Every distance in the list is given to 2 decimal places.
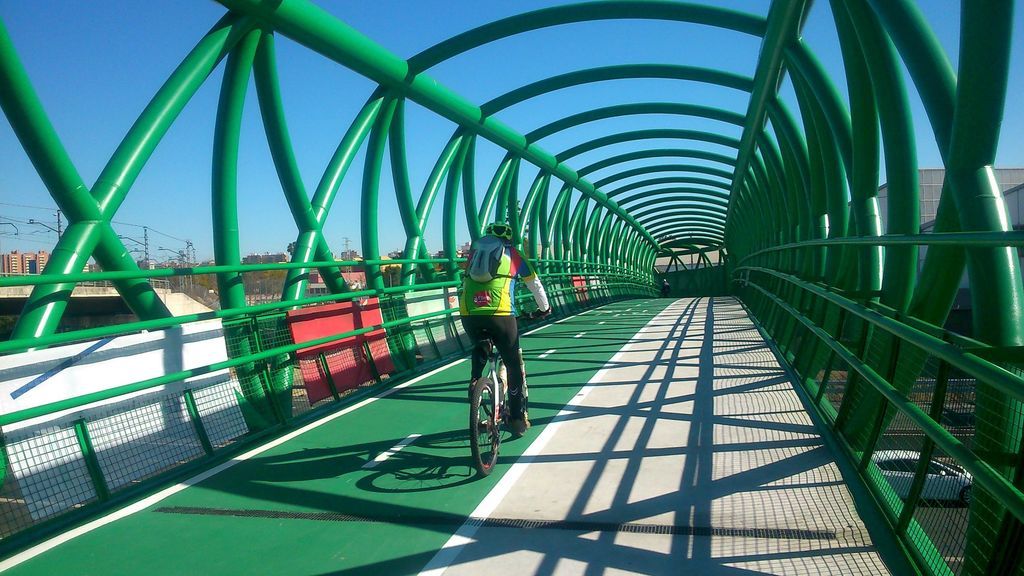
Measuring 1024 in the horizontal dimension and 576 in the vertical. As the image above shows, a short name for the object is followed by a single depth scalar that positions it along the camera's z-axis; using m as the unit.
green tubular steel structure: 3.29
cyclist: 5.62
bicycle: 5.09
